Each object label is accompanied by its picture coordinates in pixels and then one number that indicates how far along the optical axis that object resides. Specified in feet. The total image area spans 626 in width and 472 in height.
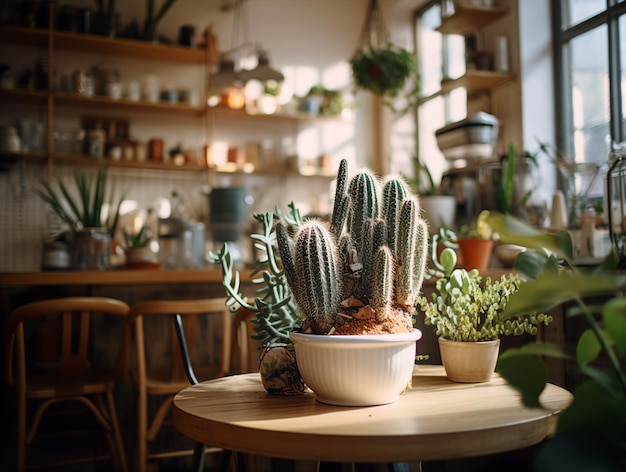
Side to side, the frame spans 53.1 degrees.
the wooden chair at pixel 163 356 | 7.05
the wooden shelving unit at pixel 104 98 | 15.23
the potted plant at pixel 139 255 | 10.47
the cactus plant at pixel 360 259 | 3.21
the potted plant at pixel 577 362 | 1.84
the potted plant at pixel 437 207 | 11.94
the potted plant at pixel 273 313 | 3.59
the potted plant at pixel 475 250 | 8.23
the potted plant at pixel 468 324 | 3.85
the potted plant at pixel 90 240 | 10.34
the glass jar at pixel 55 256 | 10.23
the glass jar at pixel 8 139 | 14.92
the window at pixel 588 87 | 11.38
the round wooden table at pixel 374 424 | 2.61
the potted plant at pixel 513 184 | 11.18
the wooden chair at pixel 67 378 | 6.86
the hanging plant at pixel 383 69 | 13.75
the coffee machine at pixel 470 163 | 11.26
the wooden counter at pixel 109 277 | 8.72
